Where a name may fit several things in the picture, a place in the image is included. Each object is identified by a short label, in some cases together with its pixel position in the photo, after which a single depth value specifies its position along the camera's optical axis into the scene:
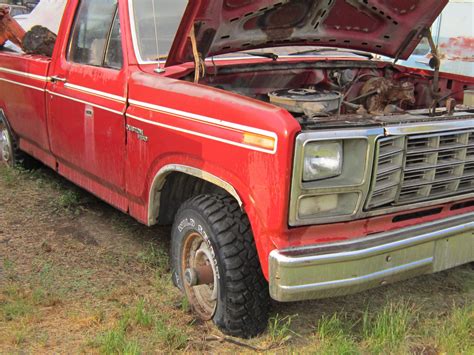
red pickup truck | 2.62
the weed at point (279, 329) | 2.98
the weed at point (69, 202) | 5.13
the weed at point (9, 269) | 3.74
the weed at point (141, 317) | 3.13
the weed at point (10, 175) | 5.88
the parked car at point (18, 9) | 11.20
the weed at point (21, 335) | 2.98
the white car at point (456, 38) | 9.22
